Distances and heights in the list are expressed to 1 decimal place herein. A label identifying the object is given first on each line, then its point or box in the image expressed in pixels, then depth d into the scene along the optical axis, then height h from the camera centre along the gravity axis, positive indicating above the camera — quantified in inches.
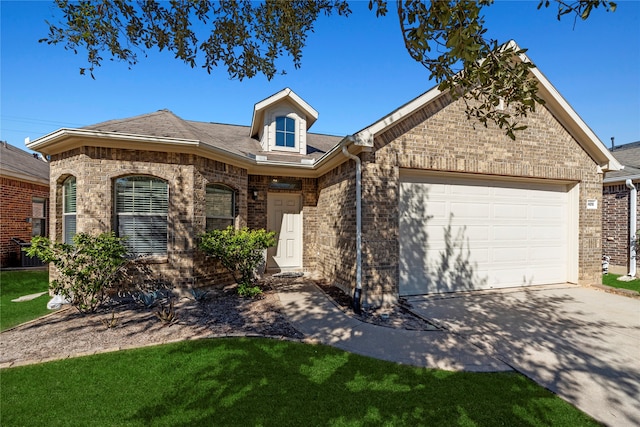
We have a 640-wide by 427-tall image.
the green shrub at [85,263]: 213.5 -40.0
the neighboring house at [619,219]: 374.0 -7.9
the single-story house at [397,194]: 255.8 +16.2
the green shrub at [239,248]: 269.9 -35.2
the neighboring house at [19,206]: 428.5 +5.1
